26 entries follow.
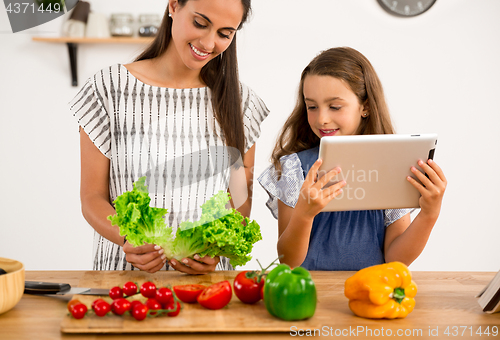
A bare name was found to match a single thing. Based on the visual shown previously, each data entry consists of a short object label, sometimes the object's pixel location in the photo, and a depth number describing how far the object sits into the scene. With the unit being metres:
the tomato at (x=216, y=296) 1.02
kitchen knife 1.09
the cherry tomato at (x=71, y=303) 0.96
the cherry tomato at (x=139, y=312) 0.95
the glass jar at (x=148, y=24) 3.01
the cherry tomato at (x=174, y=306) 0.98
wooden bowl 0.96
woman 1.54
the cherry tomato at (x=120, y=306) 0.96
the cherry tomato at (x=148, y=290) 1.04
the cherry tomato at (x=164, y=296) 0.99
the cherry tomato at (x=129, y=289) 1.06
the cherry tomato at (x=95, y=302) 0.97
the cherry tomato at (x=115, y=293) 1.04
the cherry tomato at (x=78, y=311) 0.94
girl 1.52
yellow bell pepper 1.01
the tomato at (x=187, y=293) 1.06
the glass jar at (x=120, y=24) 3.01
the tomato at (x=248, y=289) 1.05
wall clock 3.19
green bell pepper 0.96
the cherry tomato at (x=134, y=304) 0.96
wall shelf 2.97
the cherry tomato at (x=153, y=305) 0.97
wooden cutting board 0.93
